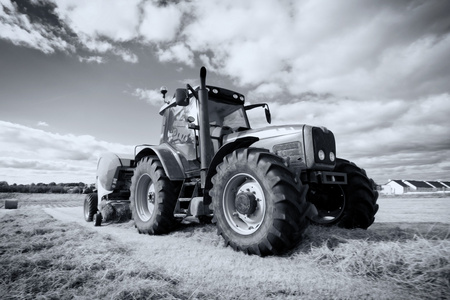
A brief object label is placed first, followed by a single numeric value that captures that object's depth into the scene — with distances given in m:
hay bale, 13.88
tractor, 3.01
